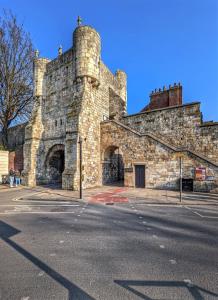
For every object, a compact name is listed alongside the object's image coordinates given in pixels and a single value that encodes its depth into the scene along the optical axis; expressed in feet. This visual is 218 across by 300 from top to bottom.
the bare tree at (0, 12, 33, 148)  67.46
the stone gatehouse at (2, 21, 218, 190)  45.09
